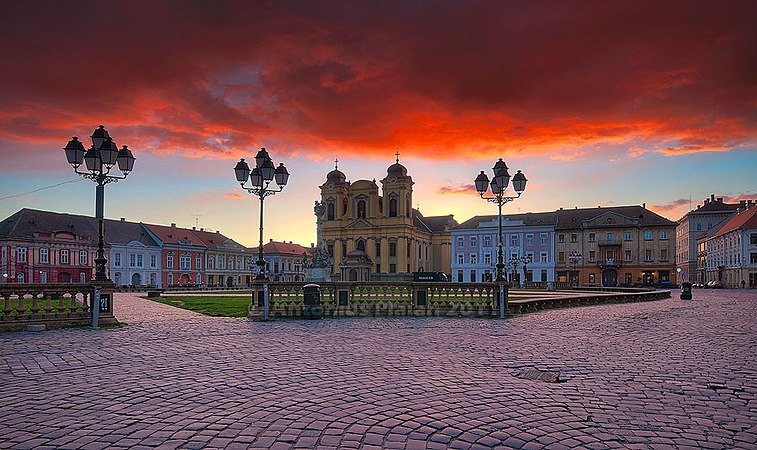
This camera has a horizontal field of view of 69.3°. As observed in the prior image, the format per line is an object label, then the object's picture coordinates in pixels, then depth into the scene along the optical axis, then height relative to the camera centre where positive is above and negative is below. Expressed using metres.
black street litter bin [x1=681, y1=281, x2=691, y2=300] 38.00 -3.35
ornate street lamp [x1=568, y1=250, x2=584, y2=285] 74.12 -2.21
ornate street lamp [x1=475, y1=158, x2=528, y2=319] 20.13 +2.34
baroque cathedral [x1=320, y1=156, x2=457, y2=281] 82.38 +2.76
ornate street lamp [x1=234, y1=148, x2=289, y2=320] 19.02 +2.53
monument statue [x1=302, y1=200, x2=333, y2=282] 50.38 -1.99
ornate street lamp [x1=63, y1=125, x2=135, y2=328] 16.16 +2.60
